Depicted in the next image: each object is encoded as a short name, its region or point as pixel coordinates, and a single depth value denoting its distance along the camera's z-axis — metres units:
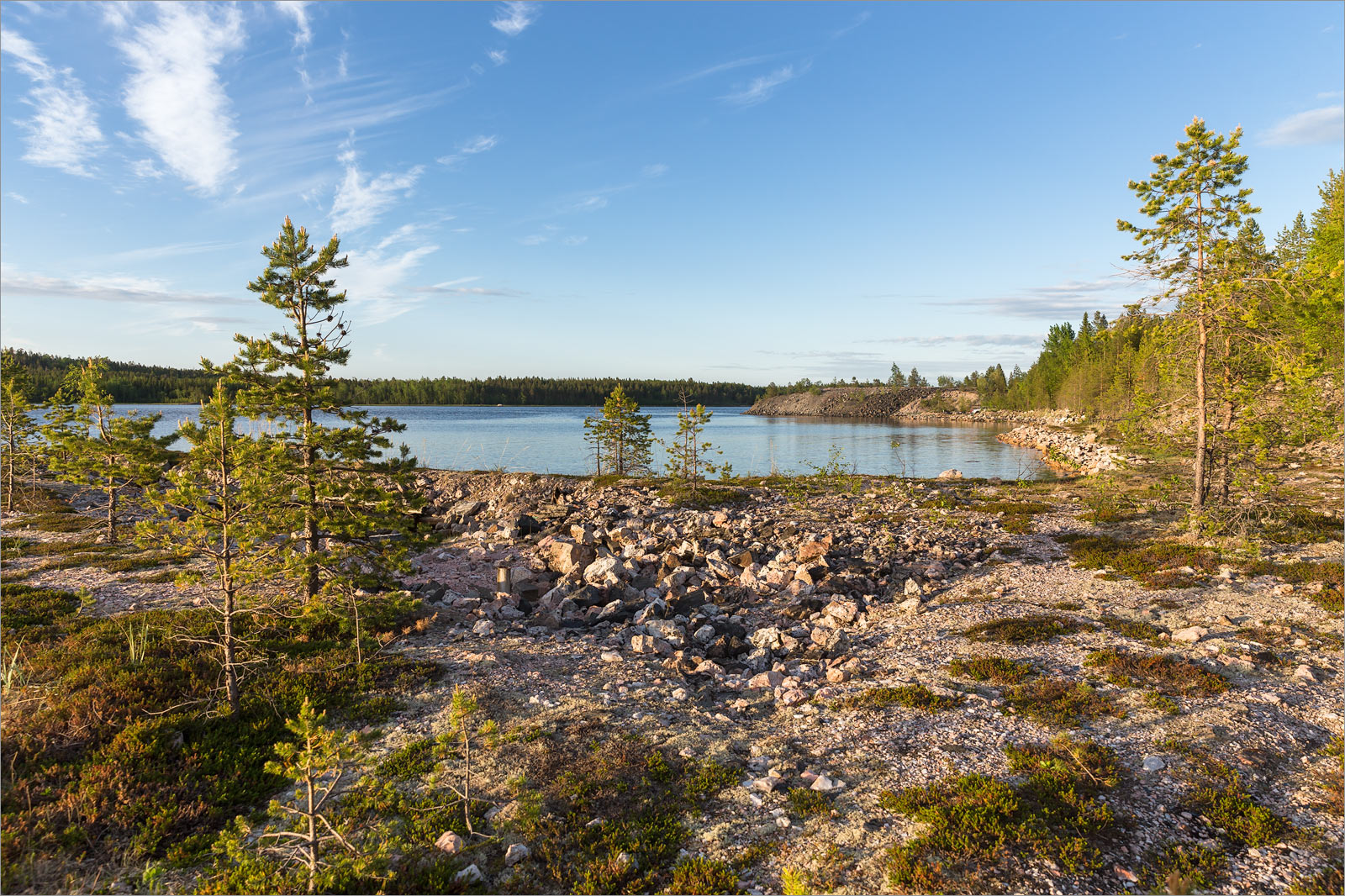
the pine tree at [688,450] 28.80
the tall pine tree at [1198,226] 16.64
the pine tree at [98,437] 12.38
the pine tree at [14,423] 27.03
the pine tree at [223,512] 8.40
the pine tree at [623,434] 35.47
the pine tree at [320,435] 12.73
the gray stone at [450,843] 6.41
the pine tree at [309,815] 5.54
